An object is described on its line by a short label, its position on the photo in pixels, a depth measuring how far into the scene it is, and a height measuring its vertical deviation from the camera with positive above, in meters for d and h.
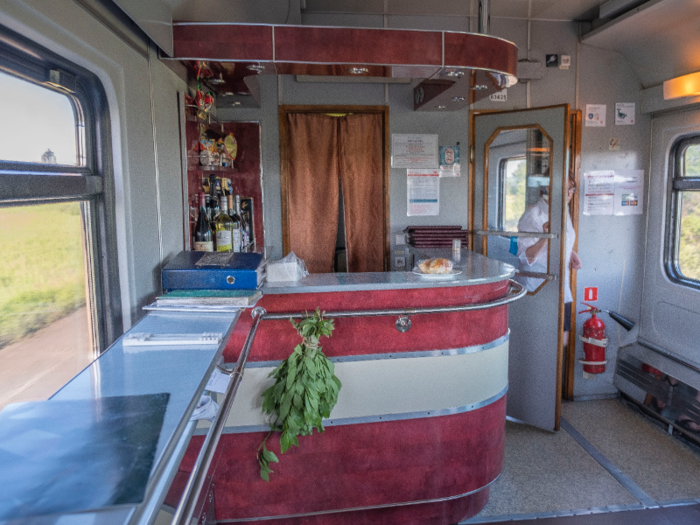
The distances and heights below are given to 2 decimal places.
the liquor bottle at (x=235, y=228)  3.10 -0.12
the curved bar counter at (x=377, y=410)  2.50 -1.03
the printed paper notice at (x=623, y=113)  4.43 +0.78
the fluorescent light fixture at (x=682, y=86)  3.58 +0.84
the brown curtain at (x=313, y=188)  4.27 +0.16
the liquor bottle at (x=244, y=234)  3.25 -0.18
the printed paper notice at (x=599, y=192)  4.47 +0.10
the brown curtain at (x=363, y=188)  4.32 +0.16
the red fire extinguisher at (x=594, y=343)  4.38 -1.18
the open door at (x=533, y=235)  3.84 -0.23
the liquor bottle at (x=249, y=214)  4.14 -0.05
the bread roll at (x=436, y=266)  2.70 -0.31
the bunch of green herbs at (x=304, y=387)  2.36 -0.82
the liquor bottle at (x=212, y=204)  3.17 +0.03
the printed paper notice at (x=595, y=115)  4.42 +0.76
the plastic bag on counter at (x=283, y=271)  2.57 -0.31
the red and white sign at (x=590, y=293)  4.56 -0.78
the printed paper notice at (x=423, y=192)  4.38 +0.12
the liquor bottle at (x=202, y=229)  3.00 -0.12
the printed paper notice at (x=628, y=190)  4.48 +0.12
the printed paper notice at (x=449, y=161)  4.38 +0.38
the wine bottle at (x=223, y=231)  3.00 -0.13
